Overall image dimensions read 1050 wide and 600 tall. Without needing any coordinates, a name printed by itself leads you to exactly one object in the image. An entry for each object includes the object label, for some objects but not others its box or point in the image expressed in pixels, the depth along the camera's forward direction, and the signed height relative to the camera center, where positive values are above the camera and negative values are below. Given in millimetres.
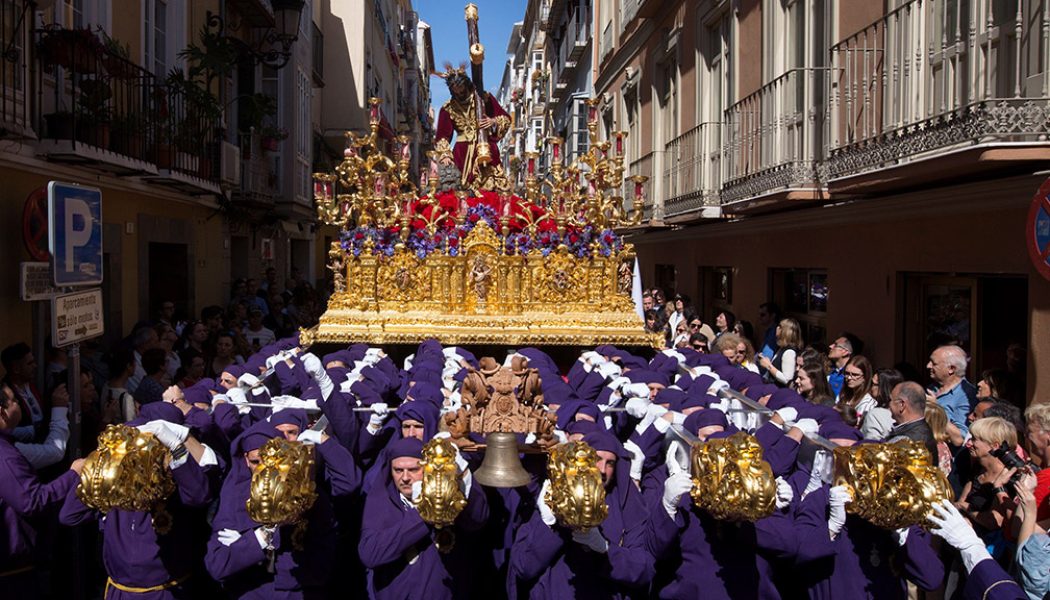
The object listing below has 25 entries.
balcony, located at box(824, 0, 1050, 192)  4797 +1273
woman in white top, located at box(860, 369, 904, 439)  4578 -740
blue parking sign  4164 +221
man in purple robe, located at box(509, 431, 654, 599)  3330 -1084
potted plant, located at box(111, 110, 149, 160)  7980 +1351
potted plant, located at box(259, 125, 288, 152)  13906 +2281
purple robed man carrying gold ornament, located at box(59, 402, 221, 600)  3631 -1121
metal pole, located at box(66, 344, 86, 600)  4312 -738
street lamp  11266 +3357
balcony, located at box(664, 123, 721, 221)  10805 +1411
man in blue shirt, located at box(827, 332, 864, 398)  6641 -626
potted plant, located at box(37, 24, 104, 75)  6898 +1880
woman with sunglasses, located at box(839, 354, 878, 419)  5480 -670
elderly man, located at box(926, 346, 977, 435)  5215 -651
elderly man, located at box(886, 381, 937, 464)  4270 -683
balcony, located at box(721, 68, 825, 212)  8094 +1394
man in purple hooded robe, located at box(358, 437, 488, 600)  3373 -1047
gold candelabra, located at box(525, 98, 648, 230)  8062 +818
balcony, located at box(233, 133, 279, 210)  13148 +1604
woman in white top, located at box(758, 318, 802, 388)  7095 -669
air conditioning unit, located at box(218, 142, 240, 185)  11266 +1500
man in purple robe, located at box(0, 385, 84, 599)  3684 -985
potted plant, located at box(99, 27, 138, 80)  7752 +2013
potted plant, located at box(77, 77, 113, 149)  7363 +1416
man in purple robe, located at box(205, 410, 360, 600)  3383 -1081
